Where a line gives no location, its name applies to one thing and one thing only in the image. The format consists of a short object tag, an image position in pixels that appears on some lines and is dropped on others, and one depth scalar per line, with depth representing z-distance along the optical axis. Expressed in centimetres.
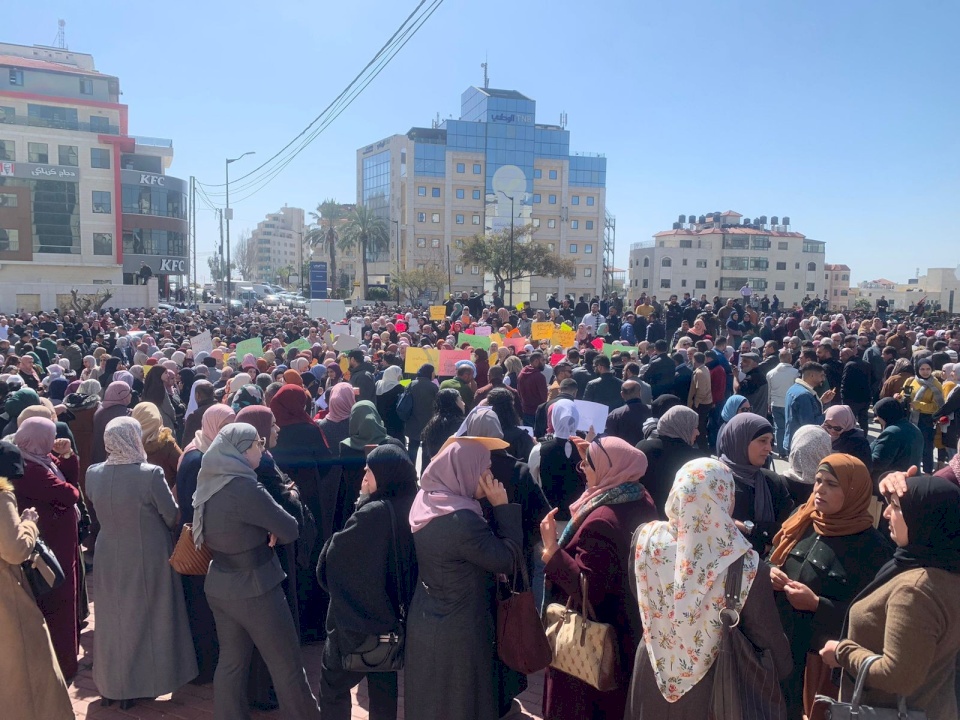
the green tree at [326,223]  7888
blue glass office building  8025
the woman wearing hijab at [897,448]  595
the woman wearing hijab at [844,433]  545
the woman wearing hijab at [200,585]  470
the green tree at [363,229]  7494
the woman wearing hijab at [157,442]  550
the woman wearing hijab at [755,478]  426
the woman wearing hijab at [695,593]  289
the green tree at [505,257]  5859
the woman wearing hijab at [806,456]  448
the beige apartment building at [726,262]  8631
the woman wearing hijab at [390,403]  907
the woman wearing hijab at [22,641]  364
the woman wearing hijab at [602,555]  346
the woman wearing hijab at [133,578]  436
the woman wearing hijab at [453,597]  355
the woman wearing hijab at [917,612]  268
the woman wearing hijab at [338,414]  667
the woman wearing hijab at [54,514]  457
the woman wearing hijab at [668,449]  511
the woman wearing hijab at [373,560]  369
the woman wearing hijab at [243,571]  390
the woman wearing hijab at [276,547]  439
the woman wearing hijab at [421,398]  875
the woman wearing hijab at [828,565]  340
